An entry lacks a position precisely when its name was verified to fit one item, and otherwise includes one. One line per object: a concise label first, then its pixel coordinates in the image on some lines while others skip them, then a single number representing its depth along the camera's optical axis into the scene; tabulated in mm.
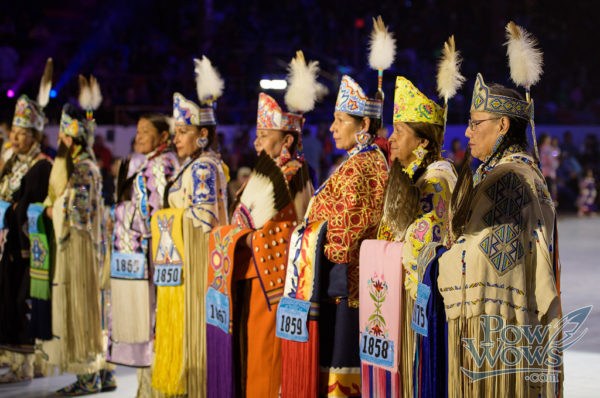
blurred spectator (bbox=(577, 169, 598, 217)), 13891
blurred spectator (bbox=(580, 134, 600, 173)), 14763
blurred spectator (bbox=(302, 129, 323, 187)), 10352
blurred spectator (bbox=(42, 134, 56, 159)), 6031
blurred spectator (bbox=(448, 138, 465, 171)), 12102
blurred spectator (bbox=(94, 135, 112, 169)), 10953
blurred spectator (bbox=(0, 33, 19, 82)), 12622
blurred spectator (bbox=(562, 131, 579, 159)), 14711
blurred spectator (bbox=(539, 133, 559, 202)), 13484
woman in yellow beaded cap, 3104
